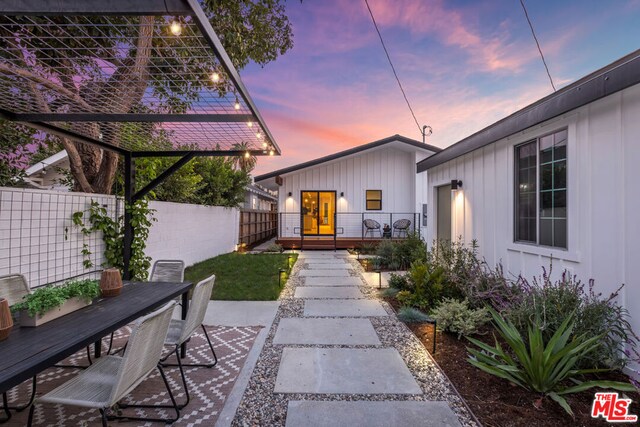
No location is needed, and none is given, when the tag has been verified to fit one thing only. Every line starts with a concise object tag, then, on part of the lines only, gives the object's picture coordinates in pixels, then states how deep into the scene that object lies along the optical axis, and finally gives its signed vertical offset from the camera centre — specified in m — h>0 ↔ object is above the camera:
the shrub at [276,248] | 11.96 -1.20
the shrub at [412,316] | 4.12 -1.30
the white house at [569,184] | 2.70 +0.45
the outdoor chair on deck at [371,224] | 12.89 -0.20
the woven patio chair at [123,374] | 1.68 -0.99
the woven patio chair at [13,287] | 2.69 -0.65
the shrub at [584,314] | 2.71 -0.87
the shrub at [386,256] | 8.12 -0.98
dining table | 1.44 -0.70
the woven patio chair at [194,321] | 2.56 -0.92
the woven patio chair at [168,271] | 3.75 -0.67
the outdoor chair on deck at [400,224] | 12.88 -0.18
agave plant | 2.24 -1.12
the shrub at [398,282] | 5.66 -1.17
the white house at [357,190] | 13.27 +1.27
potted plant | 1.95 -0.59
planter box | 1.94 -0.66
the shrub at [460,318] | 3.60 -1.20
